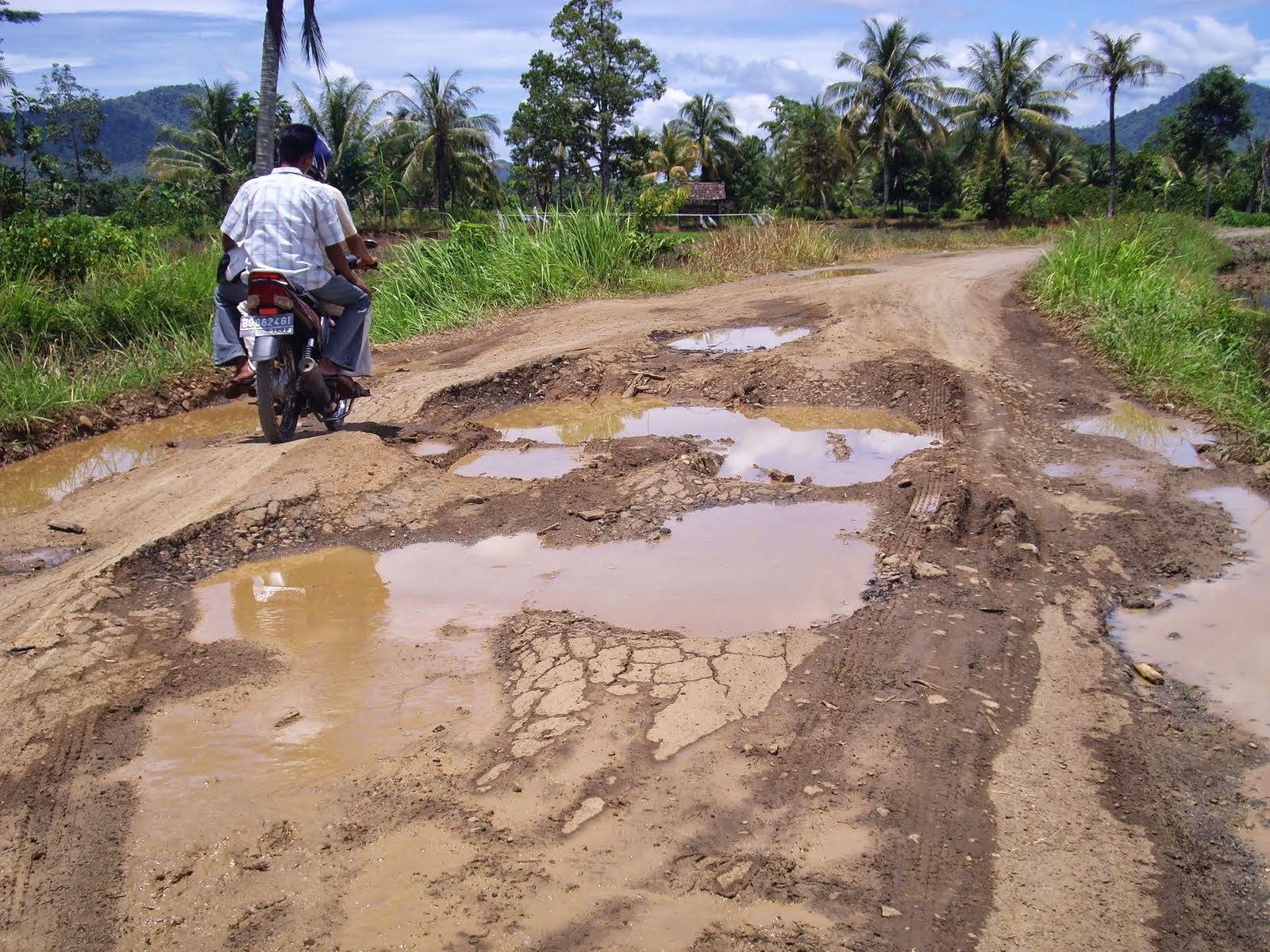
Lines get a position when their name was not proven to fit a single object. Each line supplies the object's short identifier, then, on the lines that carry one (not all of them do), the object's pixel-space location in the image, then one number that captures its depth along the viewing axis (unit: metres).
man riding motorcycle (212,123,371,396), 5.12
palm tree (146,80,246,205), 37.34
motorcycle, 5.08
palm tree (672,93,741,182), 48.09
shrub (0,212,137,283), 8.88
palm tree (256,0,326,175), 13.51
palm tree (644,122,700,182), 45.84
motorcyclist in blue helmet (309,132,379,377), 5.34
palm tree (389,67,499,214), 37.00
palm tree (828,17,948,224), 39.62
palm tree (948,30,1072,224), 38.72
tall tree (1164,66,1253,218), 45.72
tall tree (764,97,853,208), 42.62
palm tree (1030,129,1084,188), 49.25
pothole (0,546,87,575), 4.20
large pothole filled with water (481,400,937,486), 5.76
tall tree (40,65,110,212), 45.34
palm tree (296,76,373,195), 37.19
